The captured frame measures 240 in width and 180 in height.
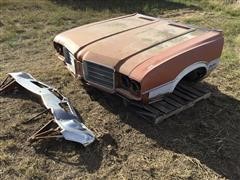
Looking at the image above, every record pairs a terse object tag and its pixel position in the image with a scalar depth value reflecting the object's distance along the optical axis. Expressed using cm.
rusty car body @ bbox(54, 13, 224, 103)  225
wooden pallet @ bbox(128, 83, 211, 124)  239
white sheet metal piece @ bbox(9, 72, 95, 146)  218
